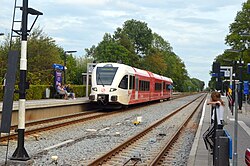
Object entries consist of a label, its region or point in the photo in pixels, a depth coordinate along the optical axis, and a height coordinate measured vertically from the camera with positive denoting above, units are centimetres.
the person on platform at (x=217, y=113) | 1023 -48
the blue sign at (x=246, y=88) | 3242 +40
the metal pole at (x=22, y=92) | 1009 -4
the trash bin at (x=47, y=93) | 3794 -20
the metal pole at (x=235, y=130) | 820 -69
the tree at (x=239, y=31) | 6077 +875
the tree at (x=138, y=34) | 10731 +1372
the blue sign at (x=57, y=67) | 3597 +196
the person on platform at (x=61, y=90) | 3732 +3
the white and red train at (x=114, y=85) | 2964 +46
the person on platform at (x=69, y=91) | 3888 +0
